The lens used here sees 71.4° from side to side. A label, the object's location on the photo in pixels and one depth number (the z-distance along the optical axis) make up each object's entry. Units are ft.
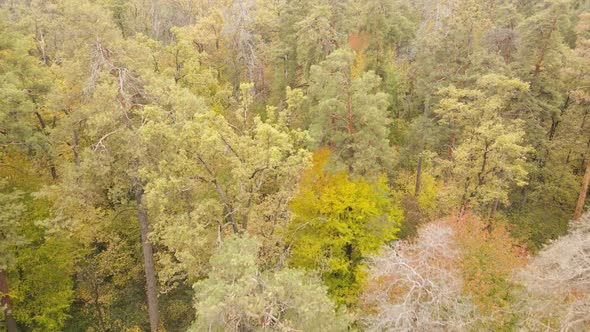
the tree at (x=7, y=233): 49.11
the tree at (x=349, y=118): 57.60
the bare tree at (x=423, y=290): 38.17
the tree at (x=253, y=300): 34.22
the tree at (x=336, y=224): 57.77
